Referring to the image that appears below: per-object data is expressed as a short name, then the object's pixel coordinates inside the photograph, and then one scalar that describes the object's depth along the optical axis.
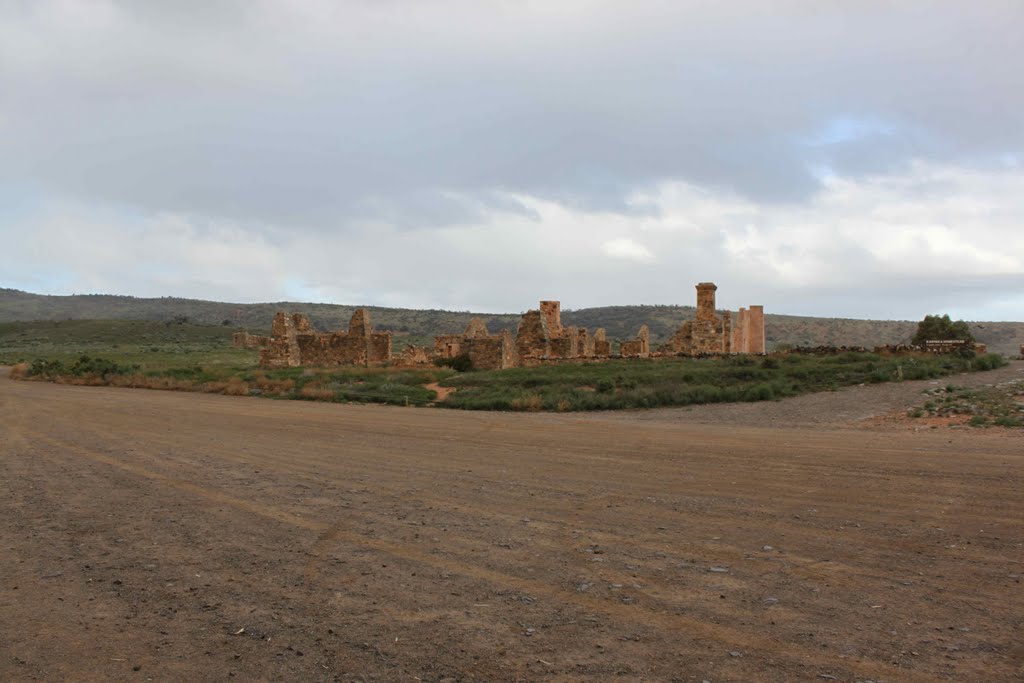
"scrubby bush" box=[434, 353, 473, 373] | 33.31
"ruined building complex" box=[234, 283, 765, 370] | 33.75
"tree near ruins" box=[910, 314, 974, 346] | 49.84
